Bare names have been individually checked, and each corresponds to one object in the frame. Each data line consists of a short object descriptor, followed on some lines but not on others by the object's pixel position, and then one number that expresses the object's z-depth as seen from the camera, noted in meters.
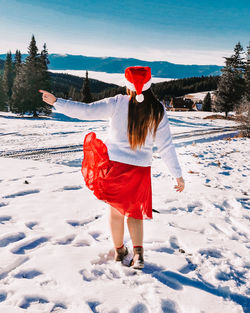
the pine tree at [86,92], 45.82
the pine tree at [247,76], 36.22
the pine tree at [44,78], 30.31
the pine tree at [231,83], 33.97
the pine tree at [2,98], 42.24
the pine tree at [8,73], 51.81
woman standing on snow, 2.19
